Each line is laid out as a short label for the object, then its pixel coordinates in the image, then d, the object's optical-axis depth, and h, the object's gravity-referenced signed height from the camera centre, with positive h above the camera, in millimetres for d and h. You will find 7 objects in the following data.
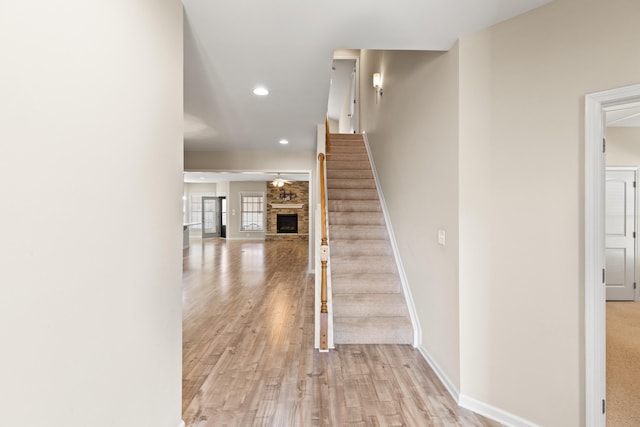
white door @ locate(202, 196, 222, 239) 13373 -90
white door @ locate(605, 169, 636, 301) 4543 -328
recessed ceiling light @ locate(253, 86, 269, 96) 3217 +1318
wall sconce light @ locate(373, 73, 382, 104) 5125 +2252
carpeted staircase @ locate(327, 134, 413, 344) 3057 -647
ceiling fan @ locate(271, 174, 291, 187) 10469 +1147
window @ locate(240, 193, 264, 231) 12992 +143
